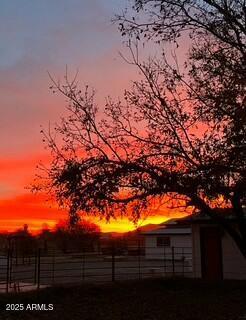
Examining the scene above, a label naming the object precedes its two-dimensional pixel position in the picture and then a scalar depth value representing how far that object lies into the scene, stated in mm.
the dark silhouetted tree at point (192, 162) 11150
